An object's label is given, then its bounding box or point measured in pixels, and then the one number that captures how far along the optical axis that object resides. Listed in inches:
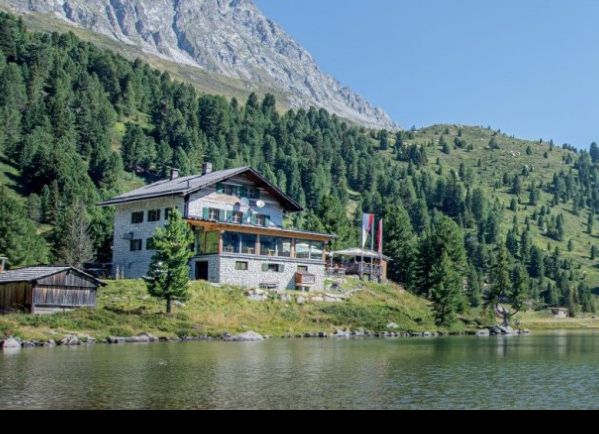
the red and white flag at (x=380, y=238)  3799.0
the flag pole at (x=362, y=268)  3681.1
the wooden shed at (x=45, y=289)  2110.0
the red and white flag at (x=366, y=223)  3604.8
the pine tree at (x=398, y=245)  4220.0
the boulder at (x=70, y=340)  1946.4
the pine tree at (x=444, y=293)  3223.4
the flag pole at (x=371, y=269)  3716.5
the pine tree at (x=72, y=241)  3157.0
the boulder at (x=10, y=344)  1788.9
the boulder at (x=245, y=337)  2315.5
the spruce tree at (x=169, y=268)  2352.4
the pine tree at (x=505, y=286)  3909.9
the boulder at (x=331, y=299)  3080.7
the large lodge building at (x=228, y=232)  2960.1
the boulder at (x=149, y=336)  2145.7
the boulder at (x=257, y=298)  2805.1
